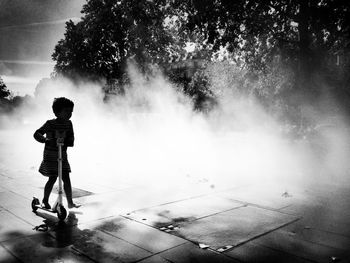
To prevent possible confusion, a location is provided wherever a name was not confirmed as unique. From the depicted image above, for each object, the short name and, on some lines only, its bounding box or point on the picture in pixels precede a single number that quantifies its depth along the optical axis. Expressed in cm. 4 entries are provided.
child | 433
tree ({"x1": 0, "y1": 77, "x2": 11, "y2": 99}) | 4286
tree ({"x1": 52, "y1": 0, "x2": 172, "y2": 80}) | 2545
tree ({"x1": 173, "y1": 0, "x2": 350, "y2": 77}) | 1070
